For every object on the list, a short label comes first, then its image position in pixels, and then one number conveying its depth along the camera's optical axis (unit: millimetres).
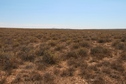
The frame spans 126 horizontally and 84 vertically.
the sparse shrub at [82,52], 6244
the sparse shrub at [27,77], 3680
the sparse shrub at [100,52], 6015
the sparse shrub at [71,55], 5964
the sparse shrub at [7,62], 4635
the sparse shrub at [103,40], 10574
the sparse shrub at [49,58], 5192
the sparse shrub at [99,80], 3530
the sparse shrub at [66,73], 4043
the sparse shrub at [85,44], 8333
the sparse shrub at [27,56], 5742
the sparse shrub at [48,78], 3574
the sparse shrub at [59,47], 7596
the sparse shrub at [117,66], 4353
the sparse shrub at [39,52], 6403
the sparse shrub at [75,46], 8009
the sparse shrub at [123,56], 5547
